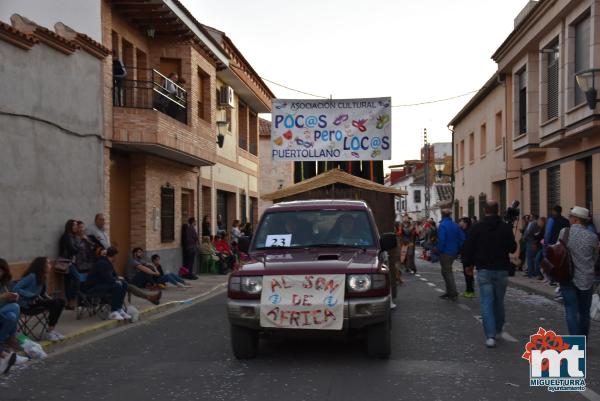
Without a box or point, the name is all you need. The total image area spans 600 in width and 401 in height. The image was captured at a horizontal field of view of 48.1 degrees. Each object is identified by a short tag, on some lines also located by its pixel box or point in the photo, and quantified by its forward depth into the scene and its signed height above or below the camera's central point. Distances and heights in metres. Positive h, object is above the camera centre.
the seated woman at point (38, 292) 8.85 -1.17
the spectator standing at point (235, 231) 23.58 -0.98
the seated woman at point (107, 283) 10.85 -1.29
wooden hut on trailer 13.95 +0.24
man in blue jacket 13.41 -0.88
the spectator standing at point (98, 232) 13.58 -0.57
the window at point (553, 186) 20.17 +0.52
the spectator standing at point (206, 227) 22.34 -0.78
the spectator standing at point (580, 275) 7.89 -0.84
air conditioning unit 24.67 +3.90
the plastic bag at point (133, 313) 11.32 -1.86
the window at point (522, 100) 22.88 +3.57
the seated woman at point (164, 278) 16.28 -1.84
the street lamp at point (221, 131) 23.41 +2.58
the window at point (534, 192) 22.64 +0.38
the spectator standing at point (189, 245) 20.31 -1.26
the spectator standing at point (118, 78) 16.02 +3.02
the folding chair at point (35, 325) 8.79 -1.63
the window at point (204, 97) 22.02 +3.52
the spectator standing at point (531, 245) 18.52 -1.17
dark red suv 7.13 -0.99
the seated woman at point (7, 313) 7.66 -1.25
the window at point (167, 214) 19.27 -0.30
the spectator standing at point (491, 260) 8.39 -0.72
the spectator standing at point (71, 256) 12.10 -0.97
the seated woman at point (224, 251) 22.17 -1.60
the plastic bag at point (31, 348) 8.16 -1.76
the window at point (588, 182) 17.62 +0.55
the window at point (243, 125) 29.84 +3.52
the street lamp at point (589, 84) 13.71 +2.47
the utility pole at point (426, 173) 43.99 +1.97
